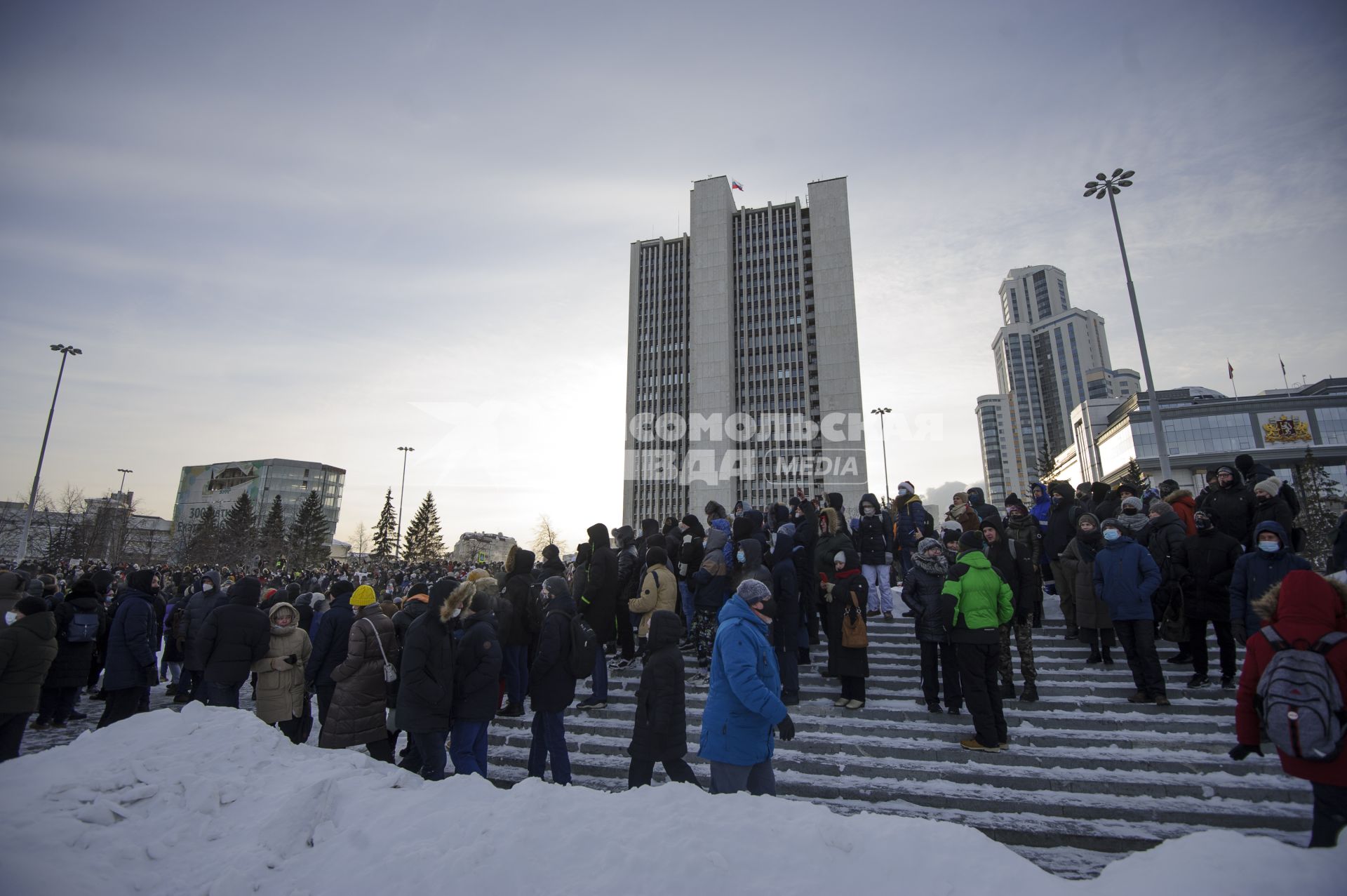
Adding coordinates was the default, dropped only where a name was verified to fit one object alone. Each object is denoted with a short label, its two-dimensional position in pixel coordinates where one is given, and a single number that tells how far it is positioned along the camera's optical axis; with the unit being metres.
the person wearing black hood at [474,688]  5.29
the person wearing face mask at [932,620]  6.59
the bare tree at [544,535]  92.75
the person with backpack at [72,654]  7.94
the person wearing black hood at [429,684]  5.05
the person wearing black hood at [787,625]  7.04
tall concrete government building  76.94
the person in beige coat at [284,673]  6.60
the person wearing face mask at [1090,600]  7.54
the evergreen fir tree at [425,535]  71.69
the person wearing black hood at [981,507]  9.27
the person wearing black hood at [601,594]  8.29
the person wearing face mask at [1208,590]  6.57
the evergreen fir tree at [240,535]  57.03
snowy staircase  4.74
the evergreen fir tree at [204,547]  55.69
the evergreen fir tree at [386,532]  70.75
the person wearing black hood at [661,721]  4.54
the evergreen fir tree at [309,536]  63.38
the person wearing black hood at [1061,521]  9.00
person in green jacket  5.81
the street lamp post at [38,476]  29.60
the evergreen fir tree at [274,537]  61.21
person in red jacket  3.34
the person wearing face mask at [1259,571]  5.54
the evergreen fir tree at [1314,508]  34.16
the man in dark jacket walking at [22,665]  5.79
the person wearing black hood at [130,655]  7.38
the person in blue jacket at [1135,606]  6.41
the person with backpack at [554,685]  5.44
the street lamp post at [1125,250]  16.77
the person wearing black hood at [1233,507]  7.37
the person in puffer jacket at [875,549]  10.03
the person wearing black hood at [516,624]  6.71
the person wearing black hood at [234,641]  6.61
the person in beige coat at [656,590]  7.66
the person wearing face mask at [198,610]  8.92
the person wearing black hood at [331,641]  6.45
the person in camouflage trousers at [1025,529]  9.20
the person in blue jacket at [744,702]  4.03
